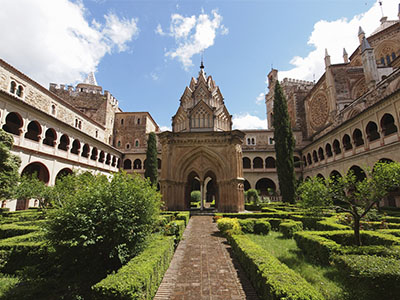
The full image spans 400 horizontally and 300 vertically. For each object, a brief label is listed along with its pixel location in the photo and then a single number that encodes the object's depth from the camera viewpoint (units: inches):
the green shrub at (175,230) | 330.6
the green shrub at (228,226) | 363.3
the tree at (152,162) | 1232.2
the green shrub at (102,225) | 194.9
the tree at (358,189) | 231.8
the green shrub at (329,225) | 336.6
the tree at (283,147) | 882.1
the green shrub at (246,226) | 420.8
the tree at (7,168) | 446.3
